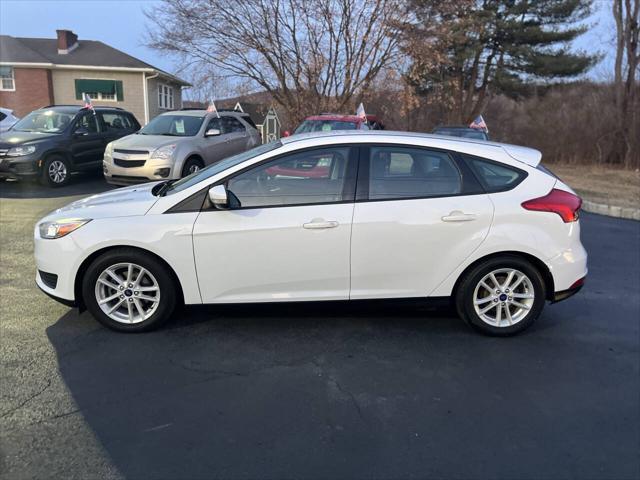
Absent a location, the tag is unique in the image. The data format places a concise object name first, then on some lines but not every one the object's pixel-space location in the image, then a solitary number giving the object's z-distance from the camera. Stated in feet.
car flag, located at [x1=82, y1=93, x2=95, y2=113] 41.09
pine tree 87.61
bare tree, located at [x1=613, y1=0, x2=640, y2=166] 60.90
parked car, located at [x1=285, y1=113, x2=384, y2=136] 39.60
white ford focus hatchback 13.12
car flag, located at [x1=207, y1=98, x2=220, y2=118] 40.47
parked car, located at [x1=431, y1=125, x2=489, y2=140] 47.50
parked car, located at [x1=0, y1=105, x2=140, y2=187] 35.14
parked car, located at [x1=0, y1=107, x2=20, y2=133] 46.40
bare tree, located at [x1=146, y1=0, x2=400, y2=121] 57.77
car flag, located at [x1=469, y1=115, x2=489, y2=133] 52.14
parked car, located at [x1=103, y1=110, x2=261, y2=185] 33.32
